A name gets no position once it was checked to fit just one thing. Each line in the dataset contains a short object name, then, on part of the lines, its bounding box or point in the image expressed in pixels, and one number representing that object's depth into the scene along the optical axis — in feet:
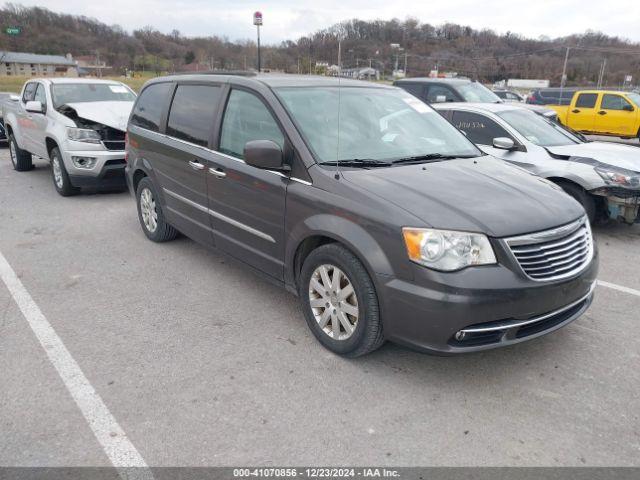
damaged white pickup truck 24.71
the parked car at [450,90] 33.81
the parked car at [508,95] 91.00
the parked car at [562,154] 18.58
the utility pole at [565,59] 219.65
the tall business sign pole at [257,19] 60.42
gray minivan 9.11
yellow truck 49.44
